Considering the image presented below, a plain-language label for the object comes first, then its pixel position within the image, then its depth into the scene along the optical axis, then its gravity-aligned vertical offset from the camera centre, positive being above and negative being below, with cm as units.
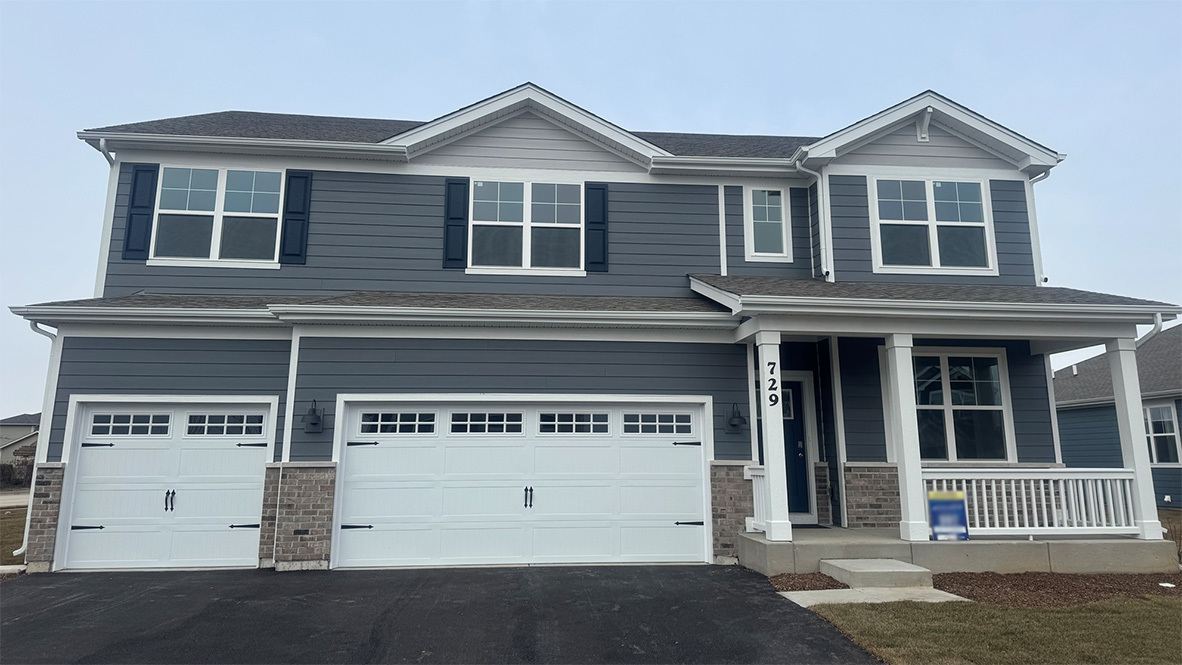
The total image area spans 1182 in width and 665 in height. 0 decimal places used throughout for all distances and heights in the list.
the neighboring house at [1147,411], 1539 +98
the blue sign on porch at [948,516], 736 -77
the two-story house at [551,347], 784 +131
